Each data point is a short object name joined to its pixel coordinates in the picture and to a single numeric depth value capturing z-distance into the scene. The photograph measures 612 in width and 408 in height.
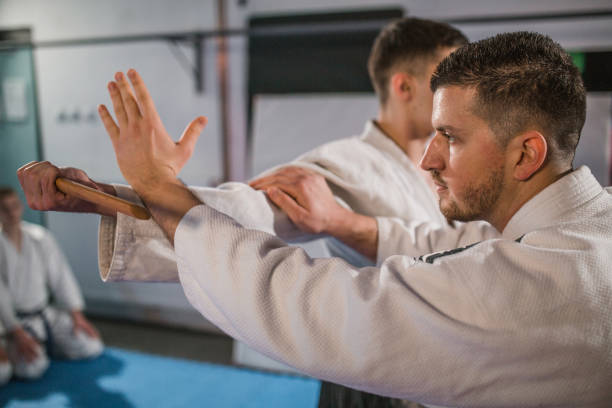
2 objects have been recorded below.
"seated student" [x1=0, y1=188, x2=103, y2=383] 3.03
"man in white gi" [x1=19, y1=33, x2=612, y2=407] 0.67
